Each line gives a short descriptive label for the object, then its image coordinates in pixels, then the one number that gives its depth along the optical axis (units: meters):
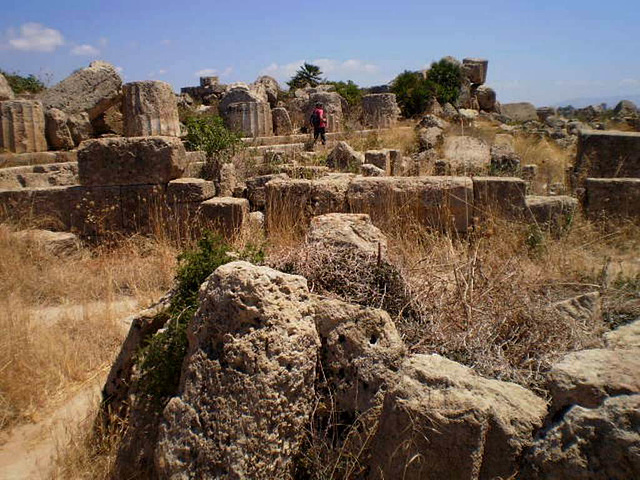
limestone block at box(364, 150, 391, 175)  10.23
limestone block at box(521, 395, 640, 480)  1.91
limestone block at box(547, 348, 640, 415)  2.08
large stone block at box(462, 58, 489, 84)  28.92
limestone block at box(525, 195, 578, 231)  6.27
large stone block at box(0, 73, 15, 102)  12.95
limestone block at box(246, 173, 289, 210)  8.28
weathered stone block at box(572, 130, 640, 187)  8.87
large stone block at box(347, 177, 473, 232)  6.04
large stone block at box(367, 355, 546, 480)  2.12
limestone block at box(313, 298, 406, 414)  2.56
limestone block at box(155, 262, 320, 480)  2.26
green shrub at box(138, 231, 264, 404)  2.76
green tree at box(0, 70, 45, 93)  20.95
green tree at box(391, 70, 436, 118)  22.81
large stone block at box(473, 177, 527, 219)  6.11
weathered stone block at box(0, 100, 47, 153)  11.74
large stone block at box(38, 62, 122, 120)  13.07
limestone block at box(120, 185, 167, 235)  7.34
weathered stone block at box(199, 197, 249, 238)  6.77
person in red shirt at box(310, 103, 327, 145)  14.16
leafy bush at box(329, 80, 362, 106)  22.64
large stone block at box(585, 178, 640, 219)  7.16
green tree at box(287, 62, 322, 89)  31.81
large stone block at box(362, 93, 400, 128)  18.58
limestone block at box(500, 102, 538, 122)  34.38
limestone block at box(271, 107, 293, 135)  16.62
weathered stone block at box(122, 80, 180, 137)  11.70
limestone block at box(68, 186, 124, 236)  7.41
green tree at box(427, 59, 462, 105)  25.06
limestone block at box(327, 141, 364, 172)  10.51
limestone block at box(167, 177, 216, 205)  7.25
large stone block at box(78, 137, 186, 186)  7.35
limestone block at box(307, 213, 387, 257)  3.46
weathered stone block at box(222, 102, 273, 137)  15.23
